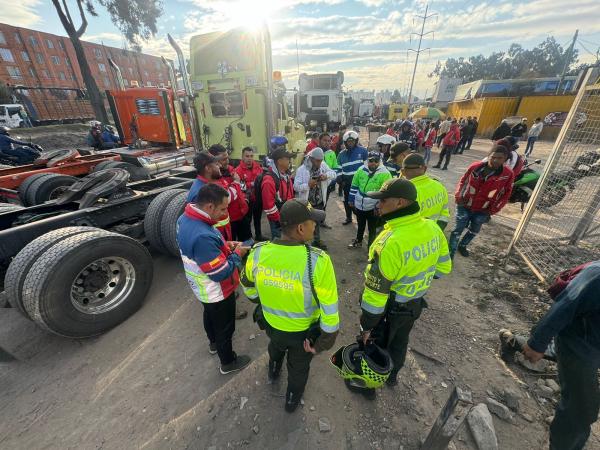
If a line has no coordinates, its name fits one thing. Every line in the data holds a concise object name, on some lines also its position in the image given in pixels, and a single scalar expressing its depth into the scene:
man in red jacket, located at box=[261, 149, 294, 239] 3.70
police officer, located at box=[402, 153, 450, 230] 3.00
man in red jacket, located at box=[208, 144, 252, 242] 3.68
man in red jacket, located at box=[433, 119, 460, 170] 9.59
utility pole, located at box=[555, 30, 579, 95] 31.75
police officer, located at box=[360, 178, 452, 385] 1.81
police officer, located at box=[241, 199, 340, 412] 1.59
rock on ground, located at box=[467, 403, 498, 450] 1.98
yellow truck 5.88
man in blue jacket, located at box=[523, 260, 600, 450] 1.49
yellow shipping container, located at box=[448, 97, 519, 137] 19.66
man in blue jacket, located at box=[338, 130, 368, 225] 4.94
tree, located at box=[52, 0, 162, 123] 16.70
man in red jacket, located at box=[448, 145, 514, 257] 3.77
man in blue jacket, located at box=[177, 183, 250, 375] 1.98
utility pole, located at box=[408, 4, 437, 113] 32.66
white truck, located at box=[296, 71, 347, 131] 19.20
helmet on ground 2.02
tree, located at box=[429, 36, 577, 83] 62.78
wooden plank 1.41
